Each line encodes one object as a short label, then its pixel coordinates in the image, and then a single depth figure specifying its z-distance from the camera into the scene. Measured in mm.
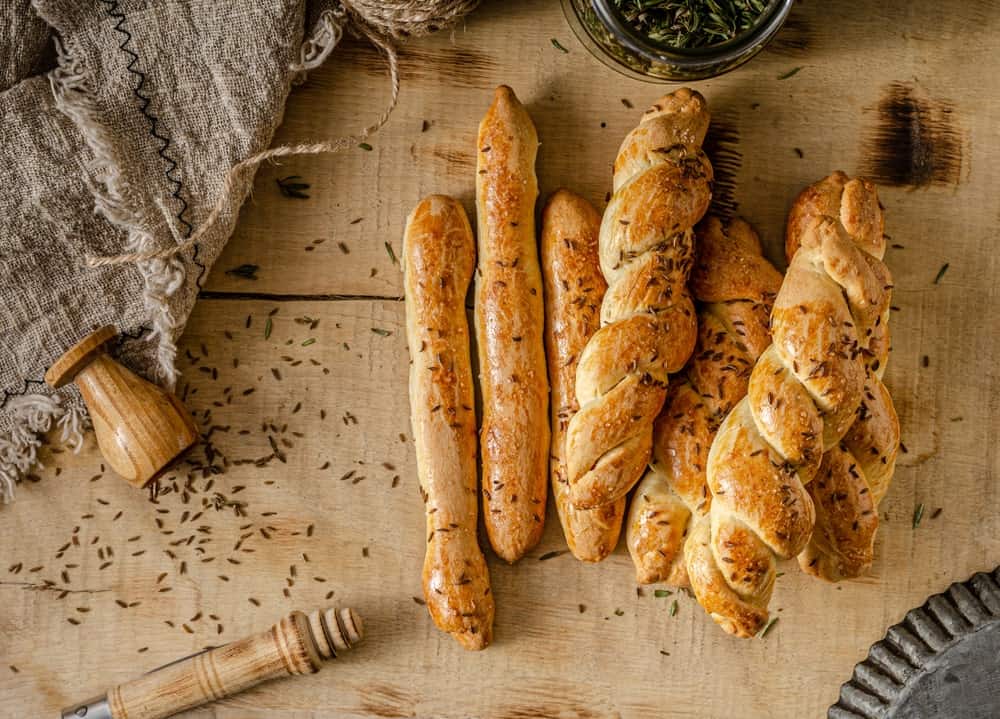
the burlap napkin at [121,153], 703
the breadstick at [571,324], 704
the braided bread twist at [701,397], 692
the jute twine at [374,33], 692
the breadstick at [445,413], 707
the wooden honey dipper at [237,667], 711
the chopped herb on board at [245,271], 728
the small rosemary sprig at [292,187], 727
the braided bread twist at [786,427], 658
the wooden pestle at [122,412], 695
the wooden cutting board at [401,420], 728
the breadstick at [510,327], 703
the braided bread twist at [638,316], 672
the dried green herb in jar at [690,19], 683
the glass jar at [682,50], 677
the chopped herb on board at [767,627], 733
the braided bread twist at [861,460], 687
